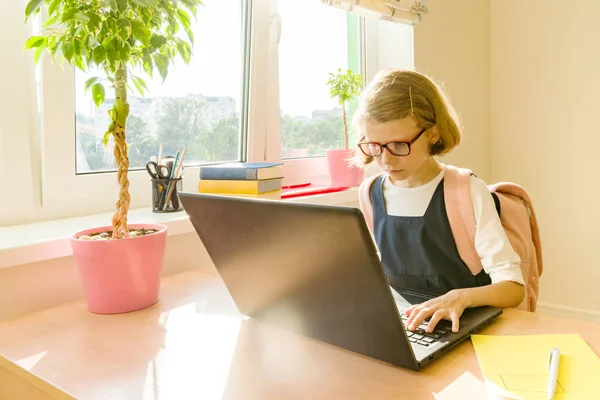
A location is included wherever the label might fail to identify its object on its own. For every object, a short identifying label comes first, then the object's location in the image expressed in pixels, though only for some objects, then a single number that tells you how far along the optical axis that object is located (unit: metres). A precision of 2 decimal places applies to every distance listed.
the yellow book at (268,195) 1.58
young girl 1.23
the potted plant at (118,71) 0.99
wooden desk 0.74
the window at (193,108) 1.52
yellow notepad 0.69
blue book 1.59
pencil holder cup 1.50
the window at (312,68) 2.18
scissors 1.50
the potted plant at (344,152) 2.12
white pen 0.68
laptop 0.70
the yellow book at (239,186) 1.59
